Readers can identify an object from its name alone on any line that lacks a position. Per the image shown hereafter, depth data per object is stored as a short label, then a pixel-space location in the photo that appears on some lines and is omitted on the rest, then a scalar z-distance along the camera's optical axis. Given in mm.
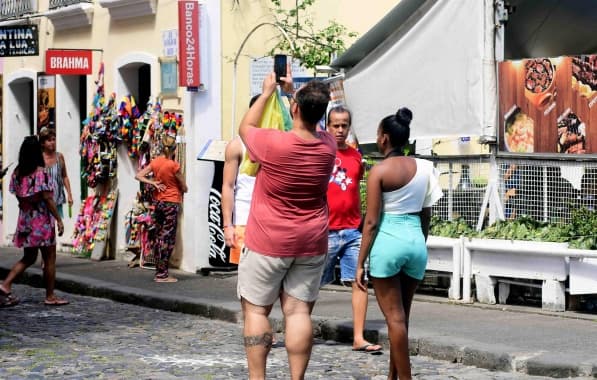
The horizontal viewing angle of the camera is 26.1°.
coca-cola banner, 15820
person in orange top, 15219
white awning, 12250
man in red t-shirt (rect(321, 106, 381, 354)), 9867
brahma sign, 18270
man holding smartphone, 7070
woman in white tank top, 7547
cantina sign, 18469
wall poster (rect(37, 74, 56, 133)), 20391
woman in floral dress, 12742
